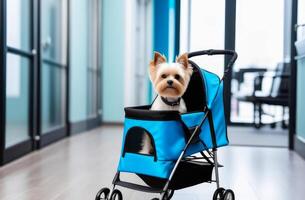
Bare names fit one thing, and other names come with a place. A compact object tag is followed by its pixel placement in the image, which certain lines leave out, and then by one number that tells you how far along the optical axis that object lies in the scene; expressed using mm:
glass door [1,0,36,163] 3084
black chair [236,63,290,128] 5535
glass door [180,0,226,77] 4582
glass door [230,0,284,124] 5533
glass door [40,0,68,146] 3889
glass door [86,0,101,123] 5617
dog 1757
